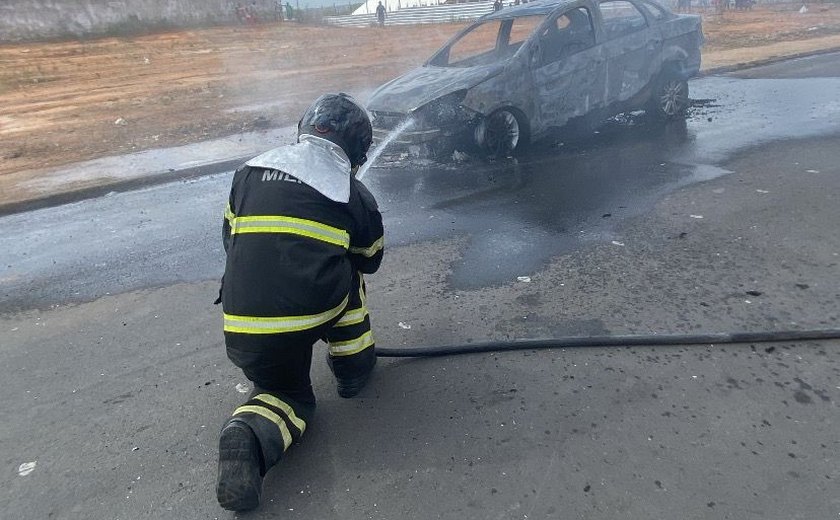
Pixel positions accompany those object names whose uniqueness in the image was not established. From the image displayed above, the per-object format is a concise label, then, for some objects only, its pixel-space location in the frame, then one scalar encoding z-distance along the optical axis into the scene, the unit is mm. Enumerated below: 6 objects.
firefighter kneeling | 2453
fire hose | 3291
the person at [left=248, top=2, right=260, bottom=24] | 32625
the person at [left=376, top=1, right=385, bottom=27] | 38125
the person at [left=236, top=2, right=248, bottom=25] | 32469
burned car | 7121
